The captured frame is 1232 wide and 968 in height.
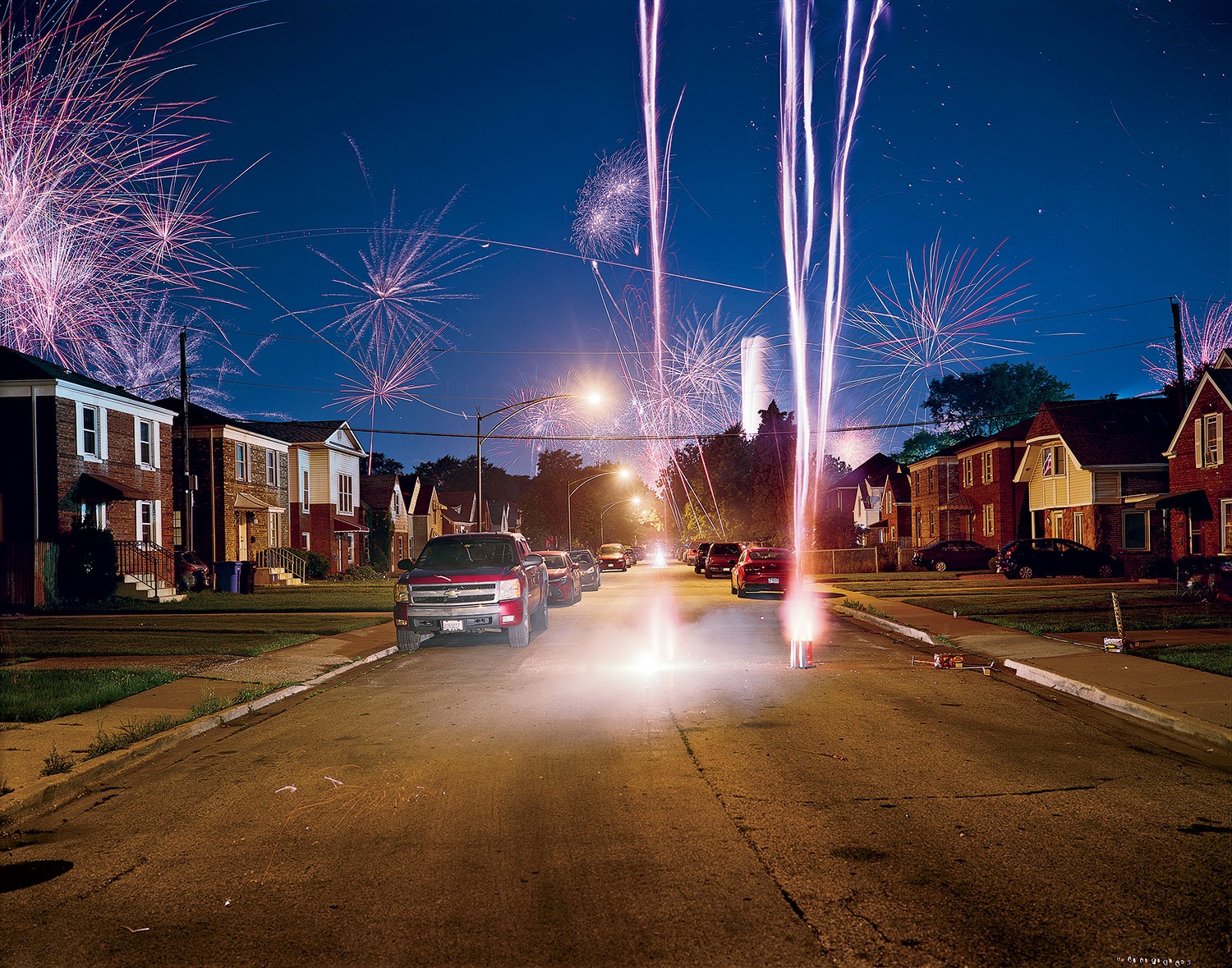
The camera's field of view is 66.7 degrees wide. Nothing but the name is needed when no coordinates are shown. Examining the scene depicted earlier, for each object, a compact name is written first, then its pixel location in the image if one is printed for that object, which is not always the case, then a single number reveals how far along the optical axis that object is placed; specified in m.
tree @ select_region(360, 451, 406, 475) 117.00
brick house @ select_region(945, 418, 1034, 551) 46.91
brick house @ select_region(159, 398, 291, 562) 39.16
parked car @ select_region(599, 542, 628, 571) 58.94
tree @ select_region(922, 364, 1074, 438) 89.00
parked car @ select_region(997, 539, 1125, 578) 34.94
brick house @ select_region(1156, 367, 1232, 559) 30.58
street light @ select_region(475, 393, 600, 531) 31.84
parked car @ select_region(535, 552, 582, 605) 25.28
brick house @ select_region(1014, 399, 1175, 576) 38.62
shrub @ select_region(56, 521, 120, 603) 25.55
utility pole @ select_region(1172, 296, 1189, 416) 32.78
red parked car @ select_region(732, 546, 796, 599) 28.61
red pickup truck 14.69
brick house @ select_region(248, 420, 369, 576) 47.91
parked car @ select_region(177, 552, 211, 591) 31.81
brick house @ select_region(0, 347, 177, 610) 24.78
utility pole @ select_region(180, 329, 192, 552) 29.30
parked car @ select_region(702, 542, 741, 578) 41.53
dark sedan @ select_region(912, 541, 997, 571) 41.91
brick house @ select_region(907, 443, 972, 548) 52.44
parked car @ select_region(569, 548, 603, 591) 34.90
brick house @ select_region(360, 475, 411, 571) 55.41
